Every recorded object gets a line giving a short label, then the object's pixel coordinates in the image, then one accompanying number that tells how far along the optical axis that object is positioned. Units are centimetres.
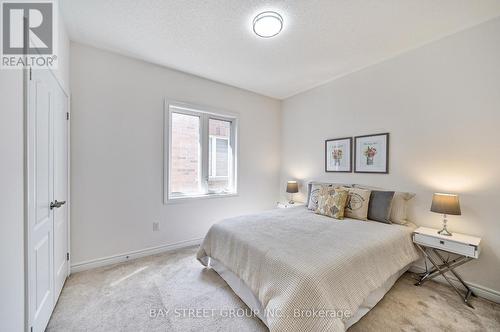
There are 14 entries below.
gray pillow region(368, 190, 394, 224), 247
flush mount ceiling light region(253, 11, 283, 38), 193
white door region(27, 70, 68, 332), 129
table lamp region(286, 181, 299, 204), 378
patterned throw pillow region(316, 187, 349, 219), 263
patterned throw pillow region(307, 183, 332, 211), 302
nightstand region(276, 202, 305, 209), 388
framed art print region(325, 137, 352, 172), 316
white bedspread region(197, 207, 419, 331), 128
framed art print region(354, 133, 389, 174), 277
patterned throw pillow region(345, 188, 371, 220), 259
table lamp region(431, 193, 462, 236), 196
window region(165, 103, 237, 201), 315
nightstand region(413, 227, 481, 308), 189
